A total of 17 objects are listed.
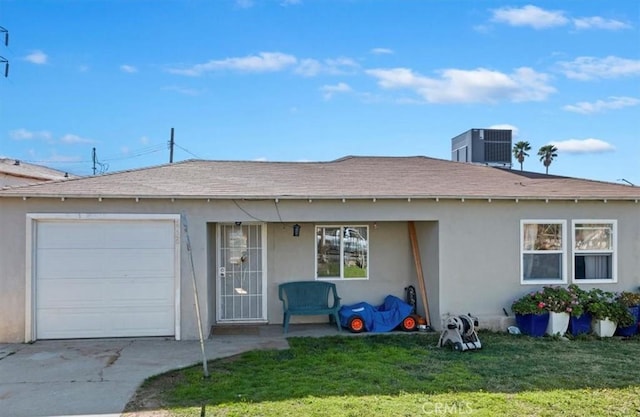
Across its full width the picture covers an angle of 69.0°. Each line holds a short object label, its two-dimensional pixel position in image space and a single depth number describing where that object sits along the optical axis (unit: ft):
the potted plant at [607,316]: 29.66
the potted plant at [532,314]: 29.60
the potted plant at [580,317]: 29.76
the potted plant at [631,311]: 30.10
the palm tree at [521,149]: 141.45
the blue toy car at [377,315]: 31.45
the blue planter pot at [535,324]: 29.66
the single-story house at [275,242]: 28.58
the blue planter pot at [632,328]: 30.09
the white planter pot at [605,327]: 29.76
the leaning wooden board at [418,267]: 32.86
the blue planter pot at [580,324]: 30.07
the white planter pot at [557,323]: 29.50
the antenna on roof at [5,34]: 36.08
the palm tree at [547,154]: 137.18
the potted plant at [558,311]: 29.53
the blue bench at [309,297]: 32.35
